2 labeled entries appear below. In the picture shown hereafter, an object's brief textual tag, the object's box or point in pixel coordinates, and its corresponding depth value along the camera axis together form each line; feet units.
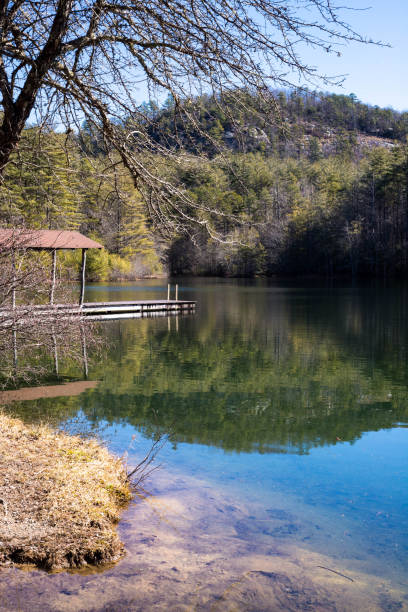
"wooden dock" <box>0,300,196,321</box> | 84.46
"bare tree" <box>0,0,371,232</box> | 14.25
